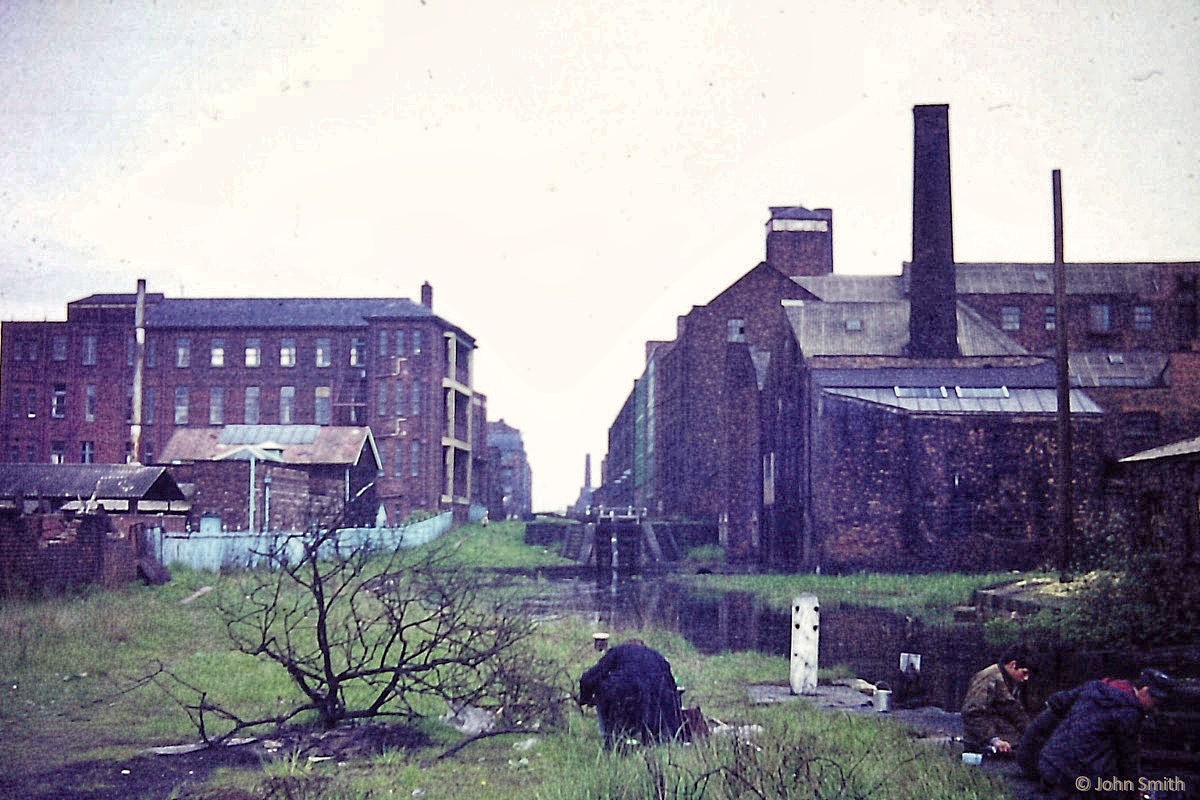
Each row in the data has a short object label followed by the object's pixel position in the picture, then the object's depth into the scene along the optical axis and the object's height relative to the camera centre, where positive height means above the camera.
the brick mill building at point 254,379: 51.91 +5.27
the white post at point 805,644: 12.55 -1.61
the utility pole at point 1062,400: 22.12 +1.82
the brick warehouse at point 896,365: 31.64 +4.21
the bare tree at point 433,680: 10.20 -1.71
